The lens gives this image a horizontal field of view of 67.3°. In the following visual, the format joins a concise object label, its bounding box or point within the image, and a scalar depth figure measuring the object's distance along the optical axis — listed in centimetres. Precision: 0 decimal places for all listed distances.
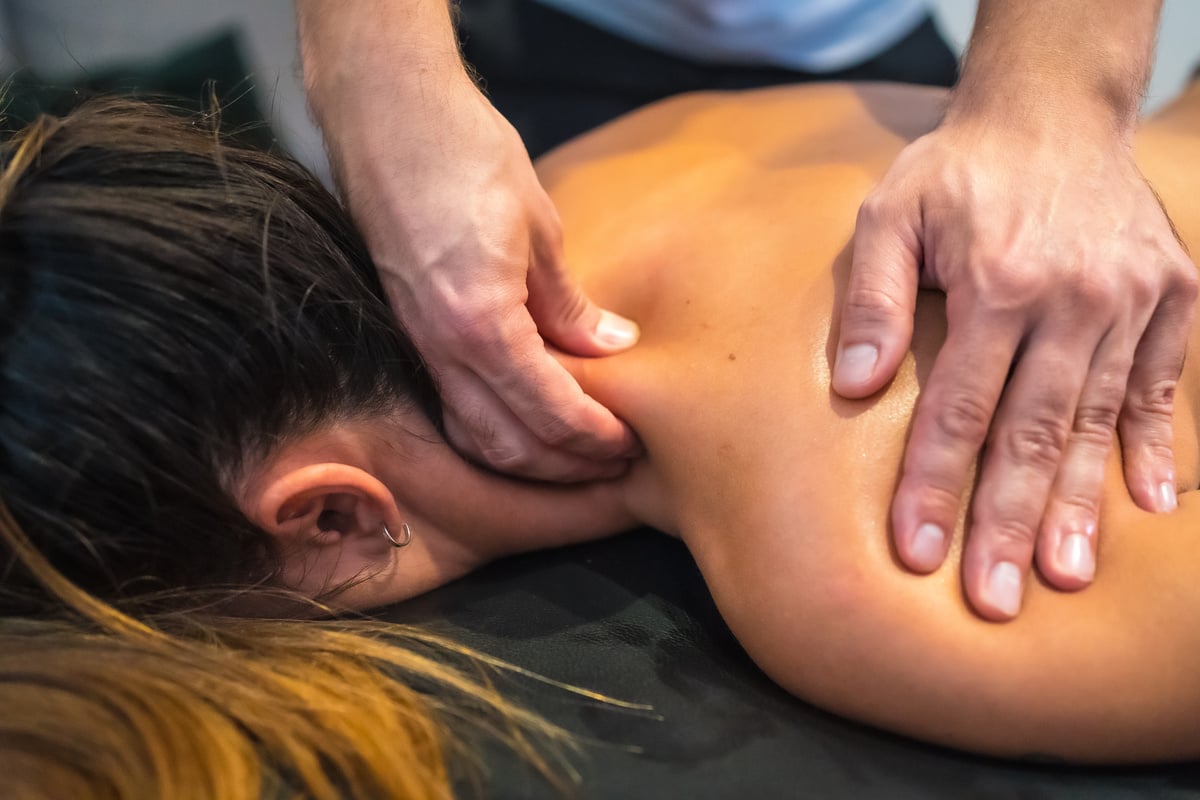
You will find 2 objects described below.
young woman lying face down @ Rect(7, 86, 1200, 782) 60
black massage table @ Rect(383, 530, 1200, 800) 59
